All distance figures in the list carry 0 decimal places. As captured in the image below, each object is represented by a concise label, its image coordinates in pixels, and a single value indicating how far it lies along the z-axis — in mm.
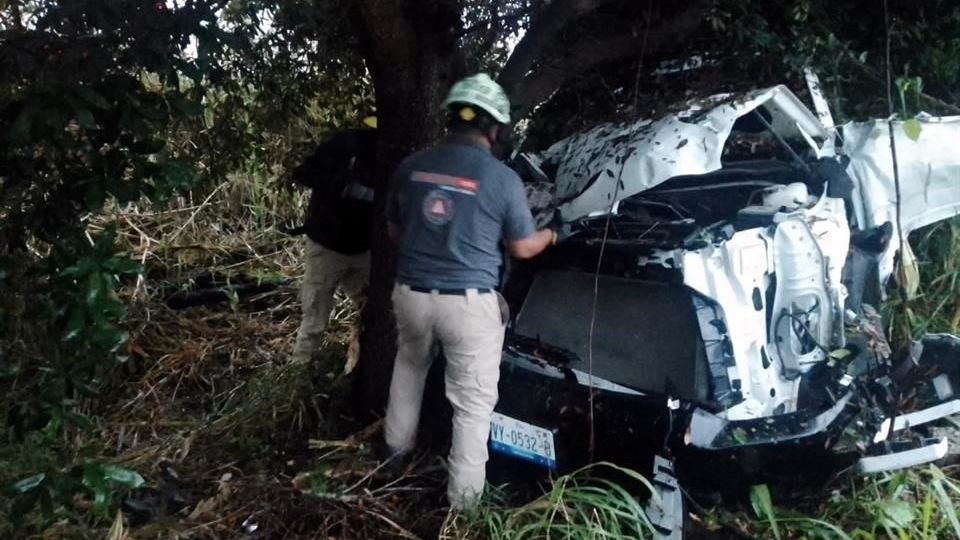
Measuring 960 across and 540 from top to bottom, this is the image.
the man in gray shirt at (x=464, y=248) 3434
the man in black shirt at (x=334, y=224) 4551
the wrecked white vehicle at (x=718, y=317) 3332
